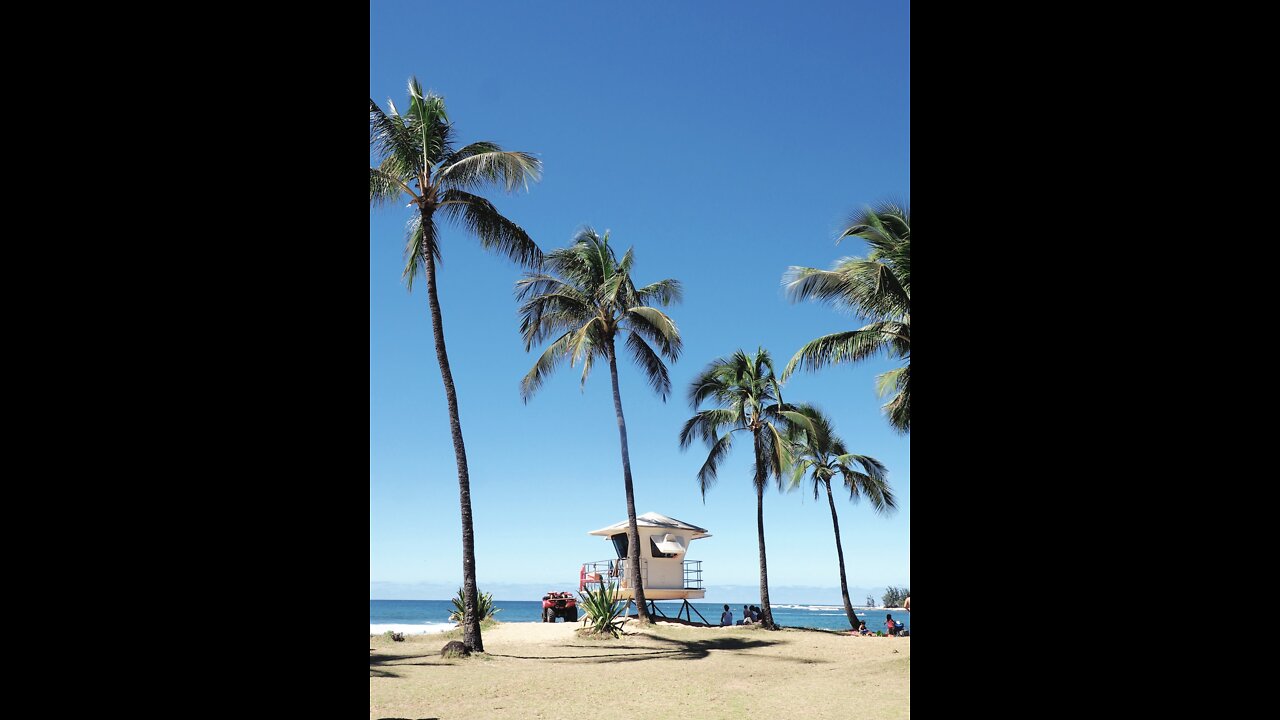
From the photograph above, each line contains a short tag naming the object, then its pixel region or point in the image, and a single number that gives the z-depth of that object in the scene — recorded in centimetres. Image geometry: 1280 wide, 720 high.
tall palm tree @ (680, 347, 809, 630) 2242
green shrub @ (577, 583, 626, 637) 1670
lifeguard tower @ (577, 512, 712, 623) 2517
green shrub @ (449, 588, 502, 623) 1933
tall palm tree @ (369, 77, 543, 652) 1349
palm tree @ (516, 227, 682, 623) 1850
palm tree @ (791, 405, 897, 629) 2289
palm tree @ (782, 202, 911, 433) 1236
